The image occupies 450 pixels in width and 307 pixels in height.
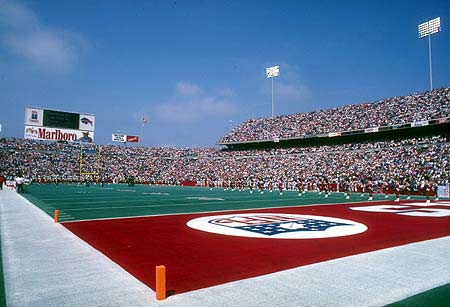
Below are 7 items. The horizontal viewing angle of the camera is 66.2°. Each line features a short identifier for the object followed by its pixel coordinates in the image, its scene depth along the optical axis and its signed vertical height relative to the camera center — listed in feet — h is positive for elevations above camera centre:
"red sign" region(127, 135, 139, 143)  268.07 +32.74
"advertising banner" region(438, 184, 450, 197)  90.11 -2.41
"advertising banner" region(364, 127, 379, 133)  137.80 +20.89
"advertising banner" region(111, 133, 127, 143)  259.80 +32.60
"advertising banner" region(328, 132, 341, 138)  151.29 +20.93
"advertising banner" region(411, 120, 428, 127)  120.45 +20.57
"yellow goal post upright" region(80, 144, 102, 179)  185.93 +11.22
